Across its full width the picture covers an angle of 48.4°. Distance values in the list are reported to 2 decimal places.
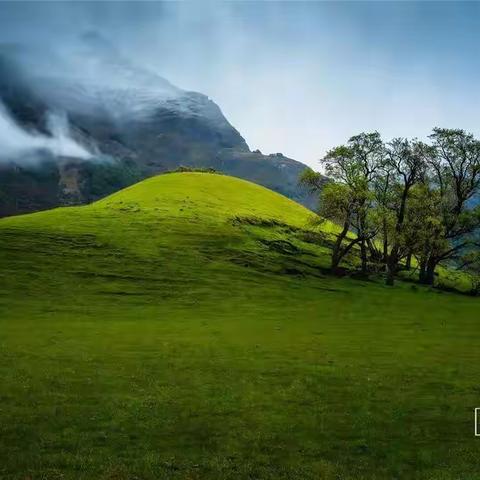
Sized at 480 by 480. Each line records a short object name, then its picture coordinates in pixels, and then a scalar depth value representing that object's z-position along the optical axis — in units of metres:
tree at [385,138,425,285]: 83.00
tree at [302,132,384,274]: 80.88
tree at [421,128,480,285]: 86.12
